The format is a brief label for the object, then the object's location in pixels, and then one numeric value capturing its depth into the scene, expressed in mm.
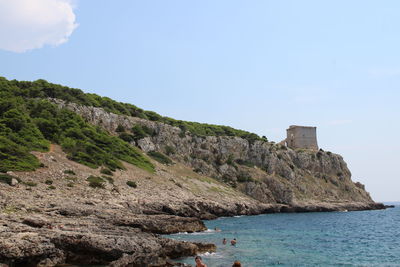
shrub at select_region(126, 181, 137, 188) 48750
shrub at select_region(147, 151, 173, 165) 70312
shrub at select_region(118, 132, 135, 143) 72250
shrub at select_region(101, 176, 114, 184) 46562
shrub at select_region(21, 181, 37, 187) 35031
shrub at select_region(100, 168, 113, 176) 49303
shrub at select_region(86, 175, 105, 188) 42256
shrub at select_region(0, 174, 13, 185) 33594
